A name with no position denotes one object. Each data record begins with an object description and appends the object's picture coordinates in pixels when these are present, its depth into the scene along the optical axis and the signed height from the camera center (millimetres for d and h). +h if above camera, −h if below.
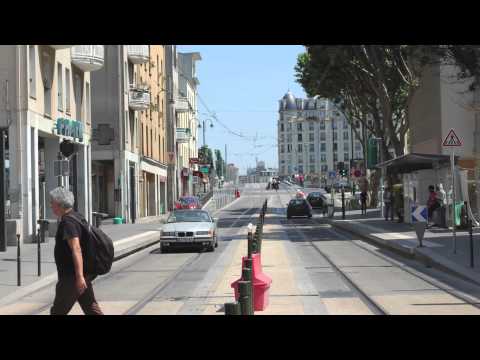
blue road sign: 22823 -575
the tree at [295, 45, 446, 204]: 37219 +6009
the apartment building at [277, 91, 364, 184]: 190125 +12326
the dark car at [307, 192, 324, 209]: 64125 -448
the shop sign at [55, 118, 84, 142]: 31297 +2953
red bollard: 11562 -1380
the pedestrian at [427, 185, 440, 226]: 29172 -316
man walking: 7652 -537
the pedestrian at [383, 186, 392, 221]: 39562 -346
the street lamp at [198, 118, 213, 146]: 92650 +8255
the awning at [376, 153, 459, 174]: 28578 +1210
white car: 24375 -1105
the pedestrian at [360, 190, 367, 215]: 48225 -384
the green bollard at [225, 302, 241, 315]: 7579 -1064
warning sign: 19469 +1295
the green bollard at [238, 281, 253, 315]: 8867 -1134
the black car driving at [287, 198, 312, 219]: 51094 -835
